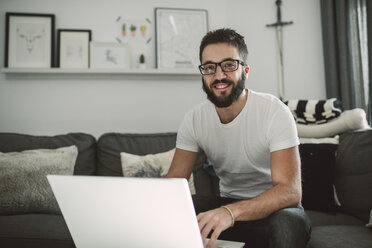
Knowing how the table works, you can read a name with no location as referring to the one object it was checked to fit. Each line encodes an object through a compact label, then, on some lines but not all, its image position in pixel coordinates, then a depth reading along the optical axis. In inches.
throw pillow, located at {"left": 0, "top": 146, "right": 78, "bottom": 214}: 64.9
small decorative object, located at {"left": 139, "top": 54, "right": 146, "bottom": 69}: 99.4
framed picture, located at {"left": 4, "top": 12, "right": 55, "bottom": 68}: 95.4
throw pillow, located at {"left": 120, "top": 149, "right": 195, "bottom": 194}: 76.3
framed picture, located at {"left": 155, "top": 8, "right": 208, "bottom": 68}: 102.7
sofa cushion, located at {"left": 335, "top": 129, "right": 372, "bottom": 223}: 62.8
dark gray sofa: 54.9
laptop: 26.3
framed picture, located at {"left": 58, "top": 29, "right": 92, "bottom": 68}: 97.0
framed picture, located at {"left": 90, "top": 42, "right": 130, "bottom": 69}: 98.0
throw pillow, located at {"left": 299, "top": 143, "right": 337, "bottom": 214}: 68.8
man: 44.4
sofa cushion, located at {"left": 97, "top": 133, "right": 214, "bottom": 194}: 81.9
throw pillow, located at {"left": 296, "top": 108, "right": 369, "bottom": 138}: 74.7
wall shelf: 93.4
